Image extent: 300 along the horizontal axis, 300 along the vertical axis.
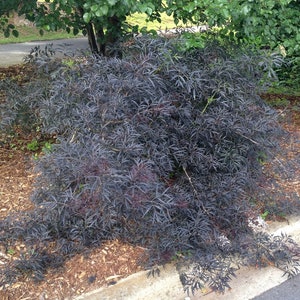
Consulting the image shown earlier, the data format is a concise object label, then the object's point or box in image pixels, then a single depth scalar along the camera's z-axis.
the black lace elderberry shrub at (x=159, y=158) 3.24
